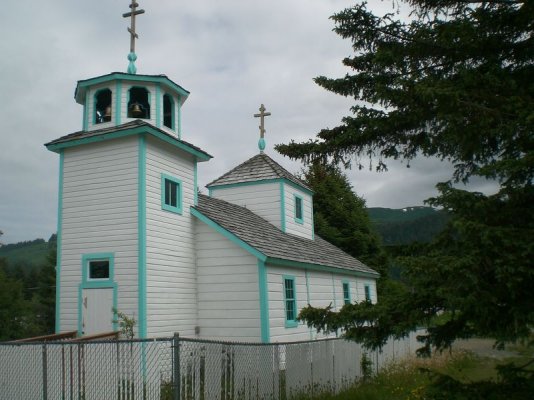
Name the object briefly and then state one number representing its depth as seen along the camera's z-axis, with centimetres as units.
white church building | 1417
